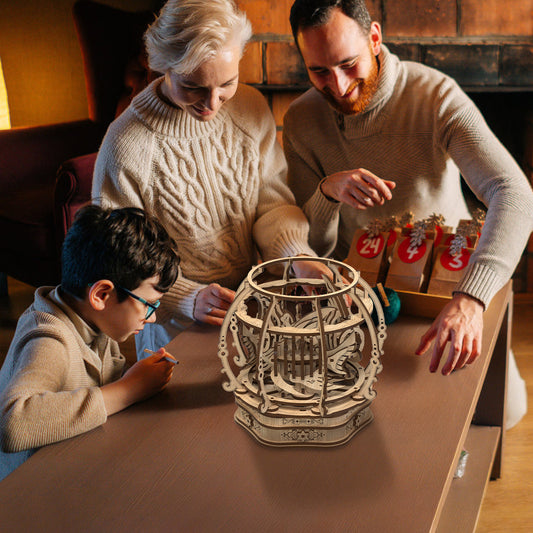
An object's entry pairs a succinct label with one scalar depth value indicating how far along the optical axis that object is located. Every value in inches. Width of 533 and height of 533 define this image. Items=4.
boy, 34.6
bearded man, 47.9
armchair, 90.2
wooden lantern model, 33.1
